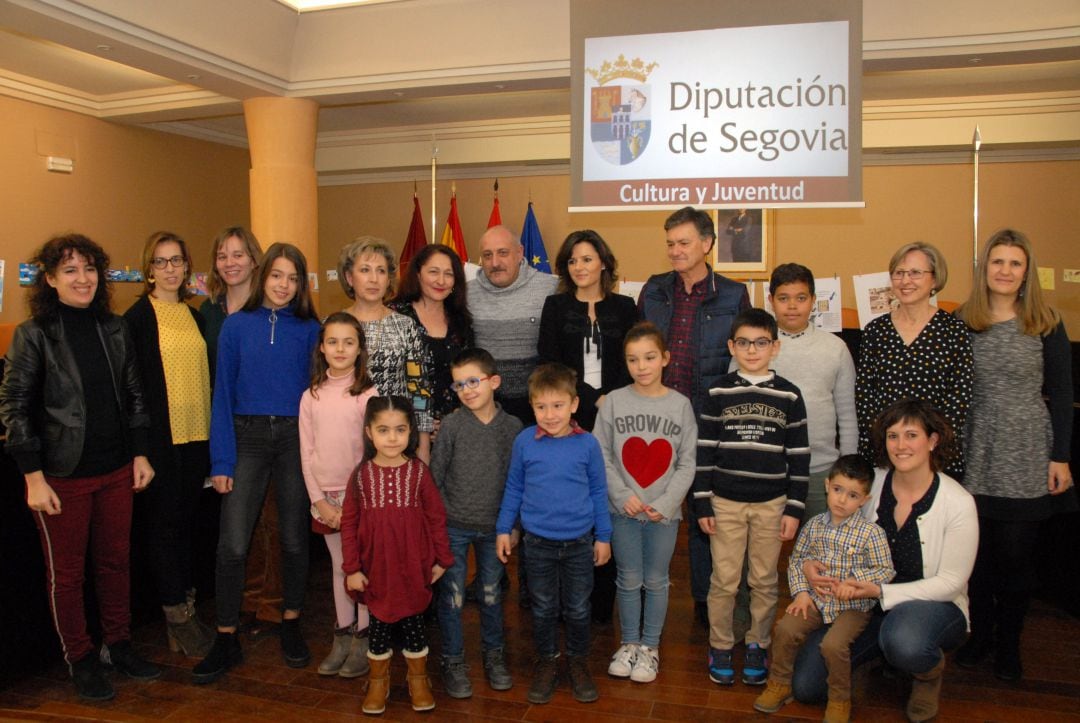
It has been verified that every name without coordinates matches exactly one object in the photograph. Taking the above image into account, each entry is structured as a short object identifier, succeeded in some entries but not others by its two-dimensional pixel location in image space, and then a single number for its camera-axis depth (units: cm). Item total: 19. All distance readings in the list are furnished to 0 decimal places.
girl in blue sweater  298
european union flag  772
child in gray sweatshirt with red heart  290
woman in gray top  293
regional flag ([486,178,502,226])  787
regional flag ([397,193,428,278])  795
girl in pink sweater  289
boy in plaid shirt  267
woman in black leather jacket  271
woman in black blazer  320
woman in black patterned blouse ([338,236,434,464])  303
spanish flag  778
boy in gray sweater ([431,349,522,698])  285
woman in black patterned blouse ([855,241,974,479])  291
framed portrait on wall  743
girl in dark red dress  271
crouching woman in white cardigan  266
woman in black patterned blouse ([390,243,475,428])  316
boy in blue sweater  278
